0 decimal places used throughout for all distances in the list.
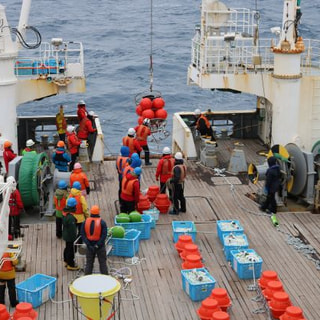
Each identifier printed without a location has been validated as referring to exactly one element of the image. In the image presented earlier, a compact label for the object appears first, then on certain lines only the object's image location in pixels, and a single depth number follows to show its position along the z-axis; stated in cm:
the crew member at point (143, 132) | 2034
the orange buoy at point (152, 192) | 1775
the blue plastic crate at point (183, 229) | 1576
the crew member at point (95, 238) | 1348
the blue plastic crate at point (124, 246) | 1502
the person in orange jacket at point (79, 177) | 1645
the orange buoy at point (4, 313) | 1195
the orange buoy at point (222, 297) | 1277
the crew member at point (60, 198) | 1530
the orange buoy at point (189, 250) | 1459
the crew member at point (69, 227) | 1419
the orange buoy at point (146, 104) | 2077
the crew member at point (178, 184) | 1709
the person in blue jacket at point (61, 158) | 1823
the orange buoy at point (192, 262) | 1414
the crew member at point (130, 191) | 1631
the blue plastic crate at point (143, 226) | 1580
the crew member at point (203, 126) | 2166
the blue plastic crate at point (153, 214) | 1664
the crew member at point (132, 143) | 1886
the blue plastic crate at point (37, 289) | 1308
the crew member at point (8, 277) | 1248
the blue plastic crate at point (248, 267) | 1416
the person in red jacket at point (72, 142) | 2003
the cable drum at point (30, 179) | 1712
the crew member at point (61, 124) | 2219
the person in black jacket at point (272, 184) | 1722
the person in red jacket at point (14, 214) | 1535
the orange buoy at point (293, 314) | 1207
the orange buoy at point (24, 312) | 1203
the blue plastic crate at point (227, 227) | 1568
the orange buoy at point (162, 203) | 1745
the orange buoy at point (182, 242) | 1509
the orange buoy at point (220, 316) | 1207
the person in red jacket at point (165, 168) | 1780
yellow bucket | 1099
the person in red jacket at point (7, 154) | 1811
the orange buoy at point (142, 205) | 1714
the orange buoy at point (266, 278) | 1341
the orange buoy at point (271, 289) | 1302
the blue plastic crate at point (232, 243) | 1496
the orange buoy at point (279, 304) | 1265
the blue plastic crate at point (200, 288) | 1326
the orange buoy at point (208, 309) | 1245
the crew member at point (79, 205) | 1489
